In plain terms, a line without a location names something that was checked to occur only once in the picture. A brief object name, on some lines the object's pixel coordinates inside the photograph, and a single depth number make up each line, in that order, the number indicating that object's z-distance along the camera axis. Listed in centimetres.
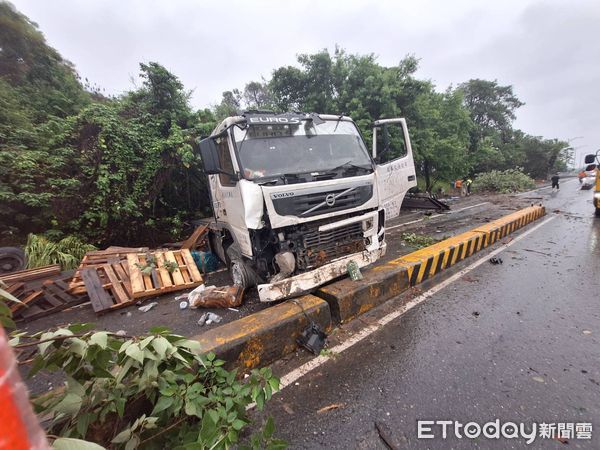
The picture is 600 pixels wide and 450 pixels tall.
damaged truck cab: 298
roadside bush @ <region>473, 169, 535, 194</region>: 1916
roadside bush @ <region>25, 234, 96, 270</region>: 505
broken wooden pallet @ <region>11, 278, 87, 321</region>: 368
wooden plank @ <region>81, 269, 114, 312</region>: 372
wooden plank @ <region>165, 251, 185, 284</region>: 435
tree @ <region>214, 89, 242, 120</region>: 2587
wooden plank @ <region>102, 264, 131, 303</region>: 389
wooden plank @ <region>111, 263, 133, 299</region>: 406
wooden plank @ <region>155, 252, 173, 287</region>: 423
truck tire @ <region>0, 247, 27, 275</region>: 465
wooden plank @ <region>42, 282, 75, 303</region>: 396
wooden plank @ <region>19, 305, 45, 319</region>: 364
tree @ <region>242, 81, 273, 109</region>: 3052
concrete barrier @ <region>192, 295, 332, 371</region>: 224
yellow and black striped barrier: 389
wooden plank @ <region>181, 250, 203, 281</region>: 454
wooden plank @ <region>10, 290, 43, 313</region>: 367
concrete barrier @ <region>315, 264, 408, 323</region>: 300
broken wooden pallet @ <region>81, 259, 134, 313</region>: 378
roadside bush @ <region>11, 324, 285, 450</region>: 111
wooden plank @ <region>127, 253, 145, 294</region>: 396
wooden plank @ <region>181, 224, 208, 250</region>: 609
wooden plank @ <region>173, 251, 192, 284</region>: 448
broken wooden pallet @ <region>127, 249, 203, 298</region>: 406
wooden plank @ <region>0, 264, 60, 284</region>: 407
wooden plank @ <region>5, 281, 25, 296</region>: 367
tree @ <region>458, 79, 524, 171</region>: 3175
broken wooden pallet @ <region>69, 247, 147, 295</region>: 412
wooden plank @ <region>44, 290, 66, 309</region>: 386
